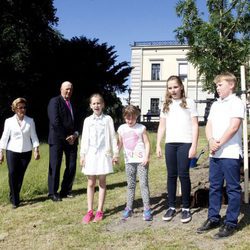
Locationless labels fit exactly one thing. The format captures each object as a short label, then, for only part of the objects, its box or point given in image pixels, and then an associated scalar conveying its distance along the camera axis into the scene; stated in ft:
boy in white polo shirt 11.06
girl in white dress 13.37
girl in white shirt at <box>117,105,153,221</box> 13.11
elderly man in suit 16.58
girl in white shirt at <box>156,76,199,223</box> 12.21
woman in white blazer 16.16
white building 114.34
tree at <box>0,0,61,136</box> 52.13
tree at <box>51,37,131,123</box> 66.23
